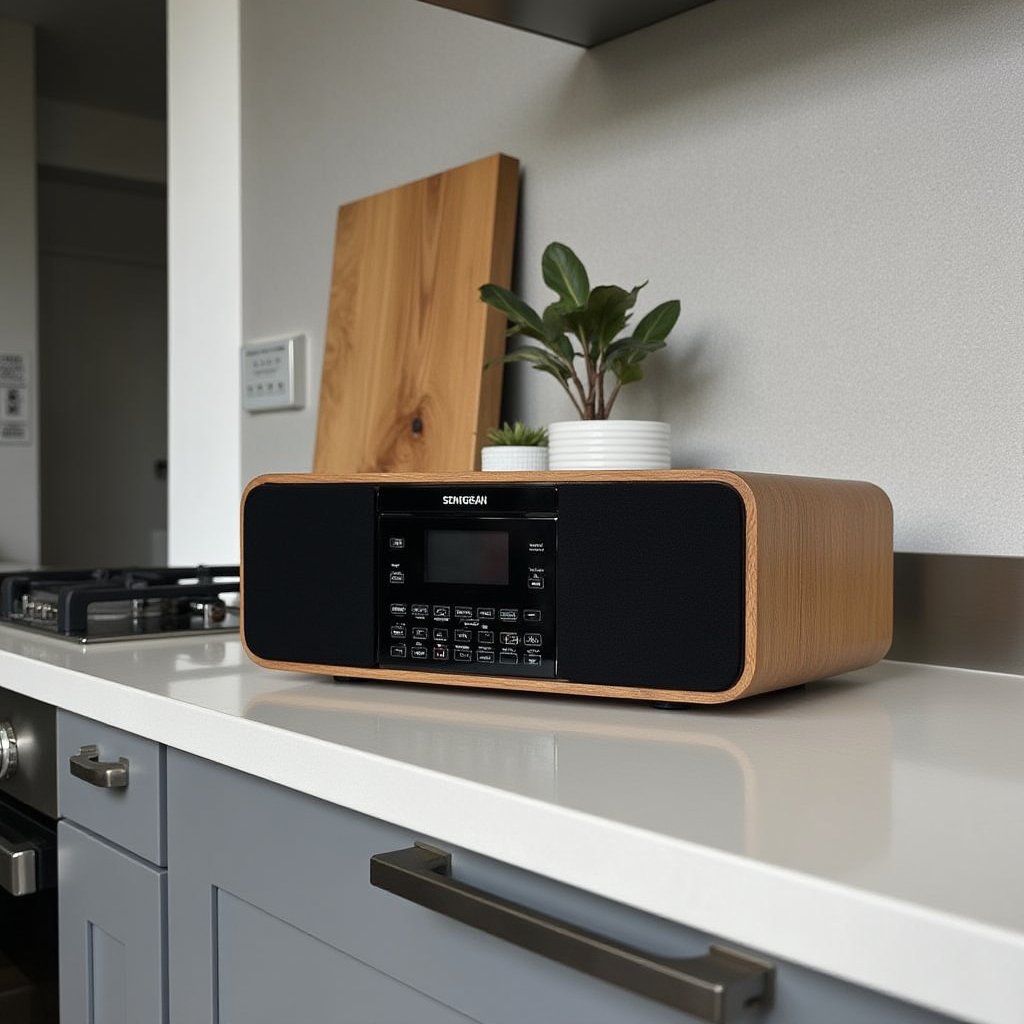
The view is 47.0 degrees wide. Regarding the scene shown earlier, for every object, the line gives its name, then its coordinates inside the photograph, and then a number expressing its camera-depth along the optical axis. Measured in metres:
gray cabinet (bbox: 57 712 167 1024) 0.91
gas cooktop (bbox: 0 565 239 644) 1.28
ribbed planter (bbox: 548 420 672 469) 1.07
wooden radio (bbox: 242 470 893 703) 0.79
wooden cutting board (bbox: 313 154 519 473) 1.41
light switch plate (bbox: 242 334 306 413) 1.79
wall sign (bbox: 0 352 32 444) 3.69
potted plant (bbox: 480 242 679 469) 1.07
